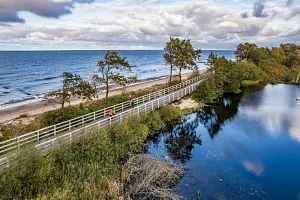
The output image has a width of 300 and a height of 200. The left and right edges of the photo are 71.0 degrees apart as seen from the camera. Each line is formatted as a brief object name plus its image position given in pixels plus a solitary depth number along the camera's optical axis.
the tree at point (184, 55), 31.07
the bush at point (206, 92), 30.61
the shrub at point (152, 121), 19.23
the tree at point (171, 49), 31.11
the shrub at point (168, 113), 22.72
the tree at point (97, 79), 21.23
